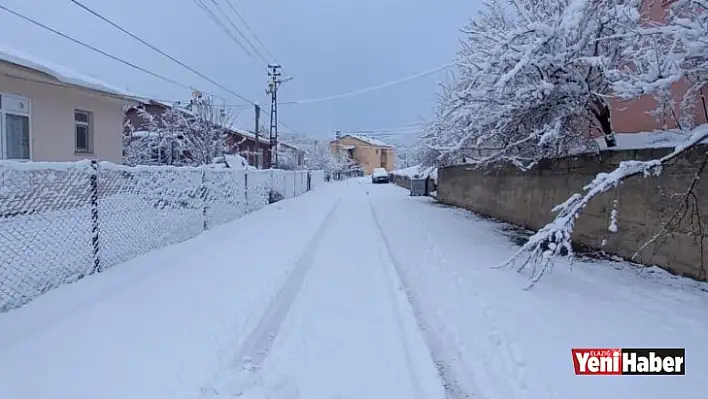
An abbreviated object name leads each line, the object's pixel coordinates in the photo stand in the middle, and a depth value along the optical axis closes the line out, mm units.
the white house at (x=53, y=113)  11086
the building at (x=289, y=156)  48869
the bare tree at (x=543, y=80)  6039
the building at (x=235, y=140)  27820
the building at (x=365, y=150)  96750
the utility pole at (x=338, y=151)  64456
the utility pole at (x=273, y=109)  35438
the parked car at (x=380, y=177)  54125
